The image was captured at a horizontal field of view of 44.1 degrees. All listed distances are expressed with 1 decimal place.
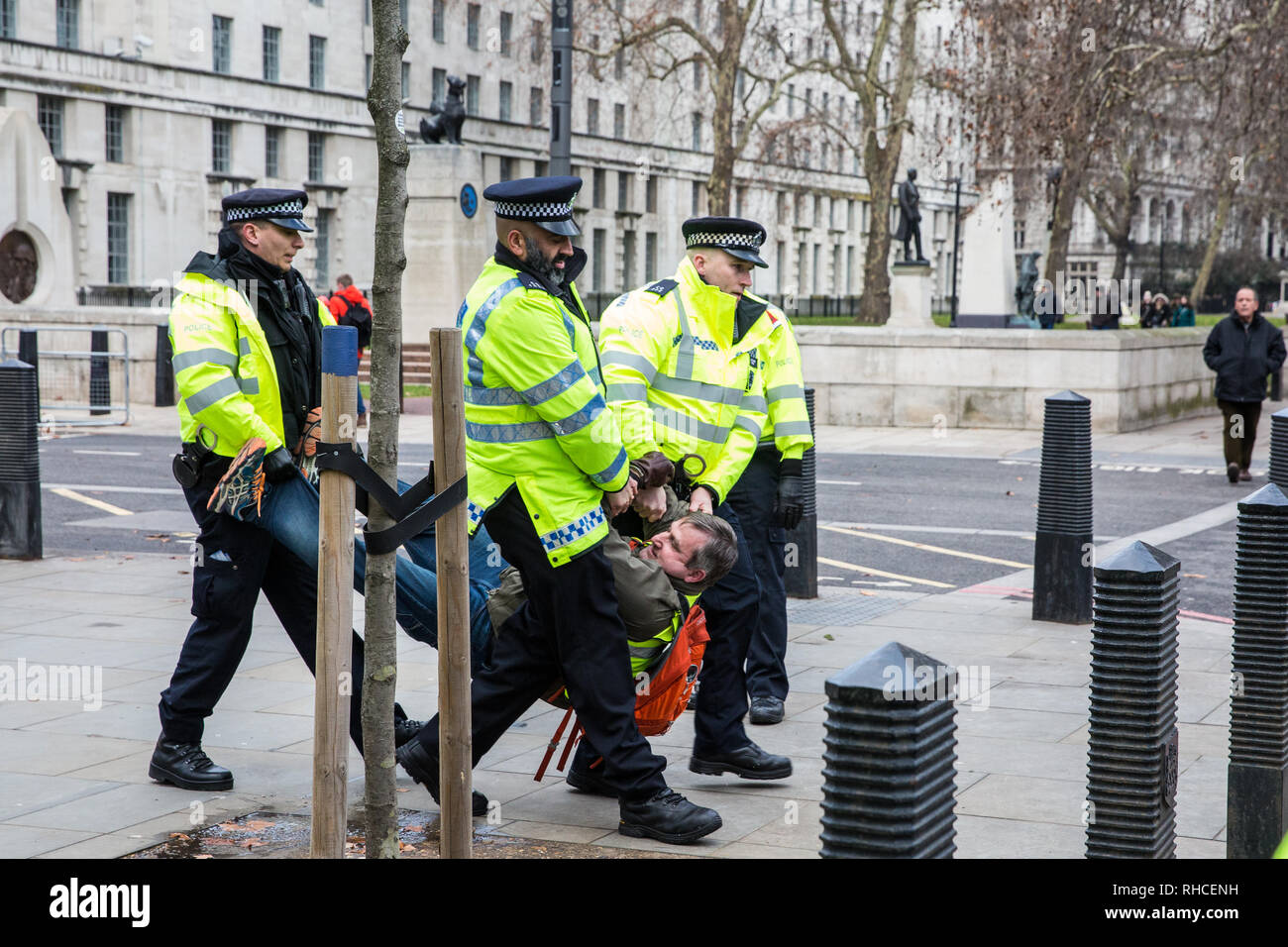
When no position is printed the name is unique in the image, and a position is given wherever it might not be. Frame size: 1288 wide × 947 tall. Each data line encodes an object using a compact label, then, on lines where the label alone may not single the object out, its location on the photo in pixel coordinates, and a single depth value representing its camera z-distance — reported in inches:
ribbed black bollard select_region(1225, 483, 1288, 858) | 189.3
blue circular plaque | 1230.9
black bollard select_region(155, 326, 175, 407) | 922.7
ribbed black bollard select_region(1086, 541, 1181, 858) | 158.4
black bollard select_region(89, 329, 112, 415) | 856.9
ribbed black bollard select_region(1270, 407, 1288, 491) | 316.2
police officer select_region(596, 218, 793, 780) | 220.2
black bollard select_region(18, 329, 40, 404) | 811.3
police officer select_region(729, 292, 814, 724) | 245.3
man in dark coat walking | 590.2
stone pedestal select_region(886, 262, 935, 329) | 1013.2
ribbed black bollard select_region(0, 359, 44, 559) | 396.5
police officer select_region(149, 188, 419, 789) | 206.5
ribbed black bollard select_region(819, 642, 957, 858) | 109.8
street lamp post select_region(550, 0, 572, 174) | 633.0
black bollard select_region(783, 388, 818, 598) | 364.2
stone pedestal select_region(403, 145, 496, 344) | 1243.8
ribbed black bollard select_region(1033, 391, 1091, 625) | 336.8
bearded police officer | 182.1
